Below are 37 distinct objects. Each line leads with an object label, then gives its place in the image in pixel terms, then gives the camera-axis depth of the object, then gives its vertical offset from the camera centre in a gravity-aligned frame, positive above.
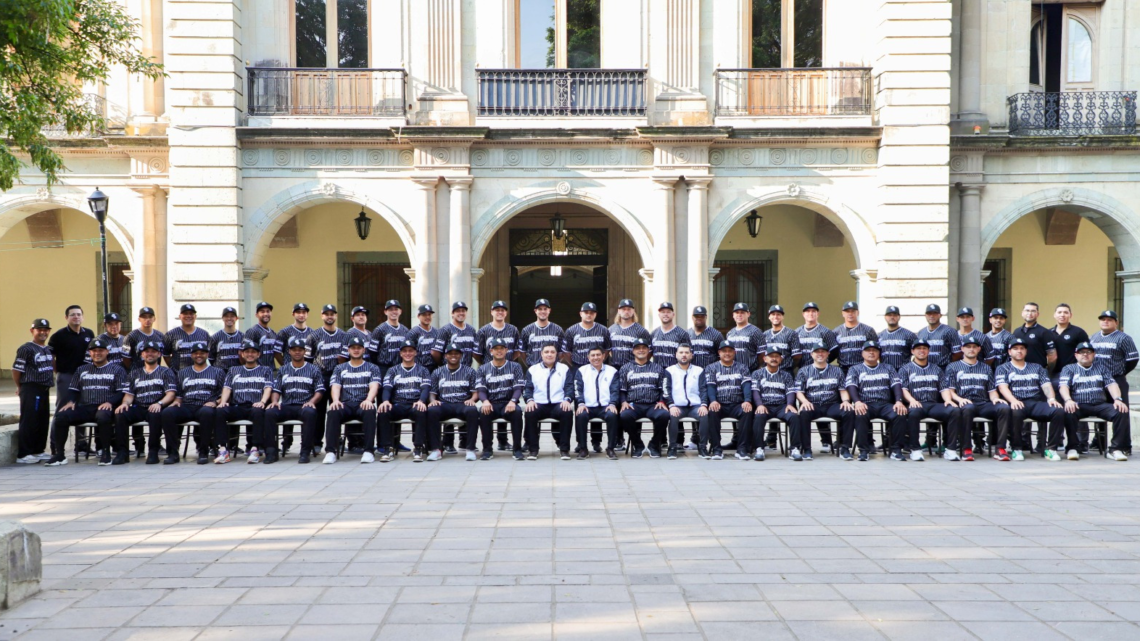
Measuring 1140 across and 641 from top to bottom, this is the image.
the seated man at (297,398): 10.28 -1.06
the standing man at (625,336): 11.53 -0.38
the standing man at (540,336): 11.53 -0.38
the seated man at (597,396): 10.59 -1.08
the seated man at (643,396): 10.61 -1.08
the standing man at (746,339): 11.41 -0.42
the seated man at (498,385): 10.62 -0.94
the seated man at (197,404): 10.24 -1.12
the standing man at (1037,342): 11.62 -0.48
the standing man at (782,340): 11.32 -0.43
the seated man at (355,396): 10.29 -1.05
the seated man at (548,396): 10.52 -1.07
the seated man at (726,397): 10.48 -1.08
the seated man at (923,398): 10.34 -1.09
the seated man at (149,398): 10.22 -1.04
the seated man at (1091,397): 10.31 -1.08
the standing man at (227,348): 11.49 -0.51
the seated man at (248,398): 10.34 -1.06
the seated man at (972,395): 10.30 -1.05
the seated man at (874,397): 10.35 -1.08
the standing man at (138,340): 11.03 -0.39
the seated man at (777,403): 10.35 -1.15
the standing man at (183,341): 11.25 -0.42
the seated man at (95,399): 10.21 -1.06
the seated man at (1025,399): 10.34 -1.10
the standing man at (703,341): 11.41 -0.44
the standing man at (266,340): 11.54 -0.41
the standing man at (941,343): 11.27 -0.47
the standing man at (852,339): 11.34 -0.42
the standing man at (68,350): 10.98 -0.51
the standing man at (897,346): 11.36 -0.51
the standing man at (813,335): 11.27 -0.37
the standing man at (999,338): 11.28 -0.41
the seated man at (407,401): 10.34 -1.10
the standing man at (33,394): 10.24 -0.98
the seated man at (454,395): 10.40 -1.05
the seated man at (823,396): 10.42 -1.06
